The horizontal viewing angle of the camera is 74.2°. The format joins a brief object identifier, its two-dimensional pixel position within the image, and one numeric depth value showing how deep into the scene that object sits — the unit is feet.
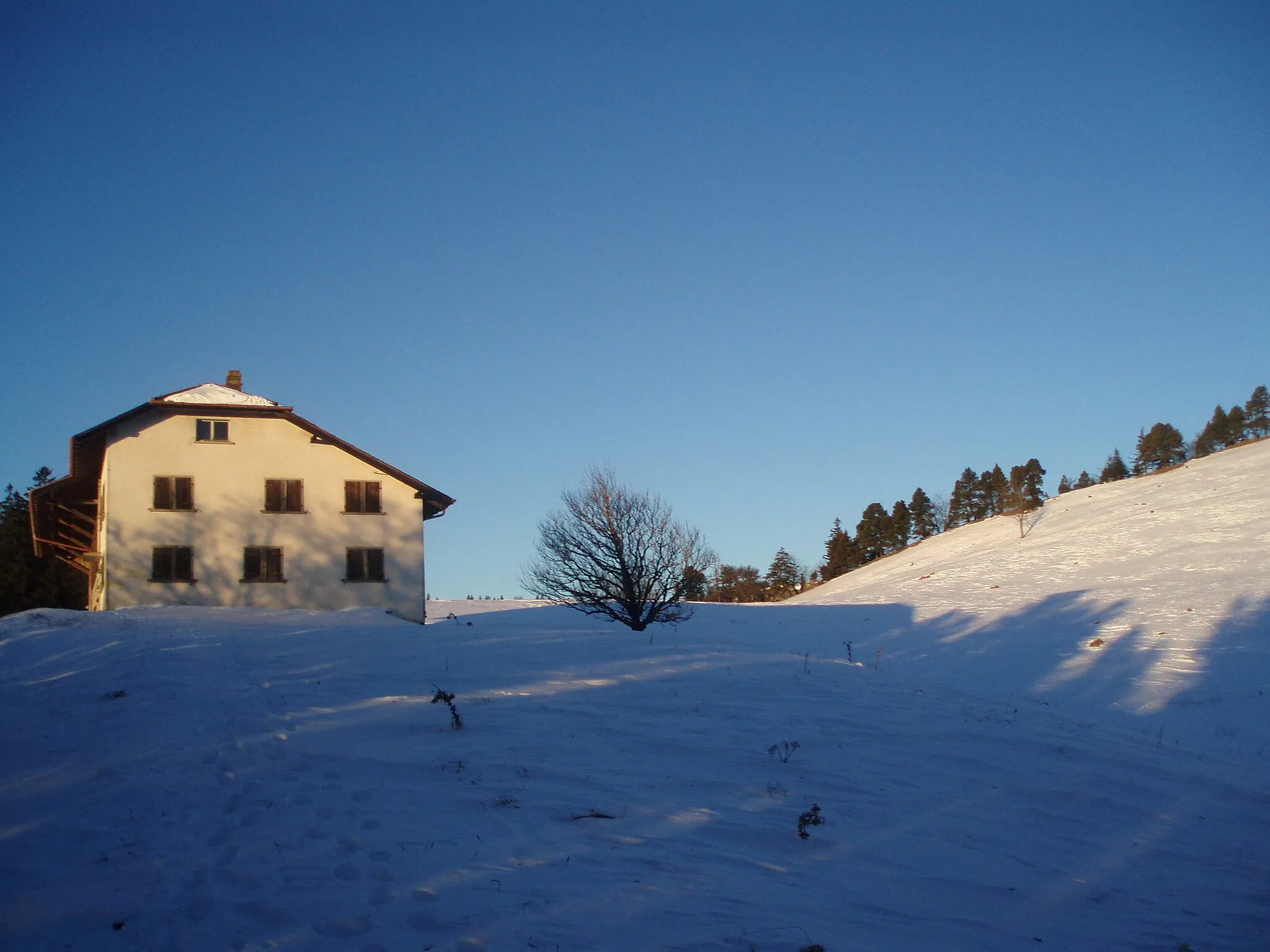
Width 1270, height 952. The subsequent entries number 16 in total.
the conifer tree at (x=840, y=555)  324.60
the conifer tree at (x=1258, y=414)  298.15
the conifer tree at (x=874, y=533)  317.42
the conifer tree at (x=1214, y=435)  302.66
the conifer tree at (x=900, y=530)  313.32
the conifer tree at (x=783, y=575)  318.04
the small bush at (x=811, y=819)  27.43
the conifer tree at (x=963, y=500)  329.93
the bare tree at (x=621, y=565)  94.07
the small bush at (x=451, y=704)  34.32
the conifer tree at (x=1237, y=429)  301.02
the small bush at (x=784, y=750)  34.04
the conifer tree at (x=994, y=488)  316.40
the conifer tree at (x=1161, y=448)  314.76
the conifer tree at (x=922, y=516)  316.81
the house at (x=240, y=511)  101.86
